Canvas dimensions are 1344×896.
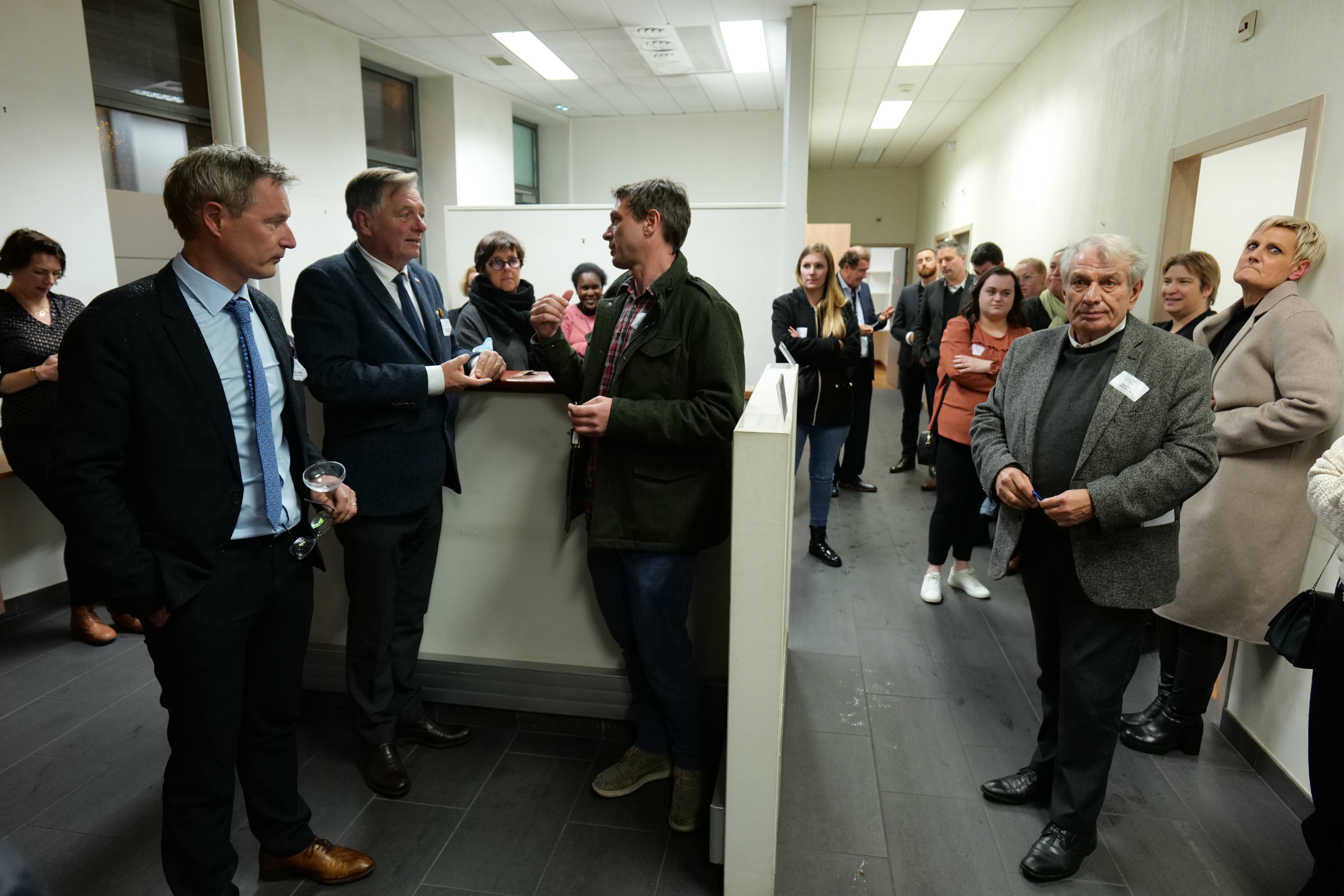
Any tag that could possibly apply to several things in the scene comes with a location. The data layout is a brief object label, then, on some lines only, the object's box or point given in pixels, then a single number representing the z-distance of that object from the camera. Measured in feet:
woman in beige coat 6.52
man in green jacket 5.56
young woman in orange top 10.14
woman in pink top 12.32
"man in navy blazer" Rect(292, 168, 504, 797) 5.94
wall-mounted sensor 9.39
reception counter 7.36
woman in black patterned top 8.85
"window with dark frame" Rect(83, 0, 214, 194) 14.74
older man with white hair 5.28
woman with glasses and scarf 10.02
